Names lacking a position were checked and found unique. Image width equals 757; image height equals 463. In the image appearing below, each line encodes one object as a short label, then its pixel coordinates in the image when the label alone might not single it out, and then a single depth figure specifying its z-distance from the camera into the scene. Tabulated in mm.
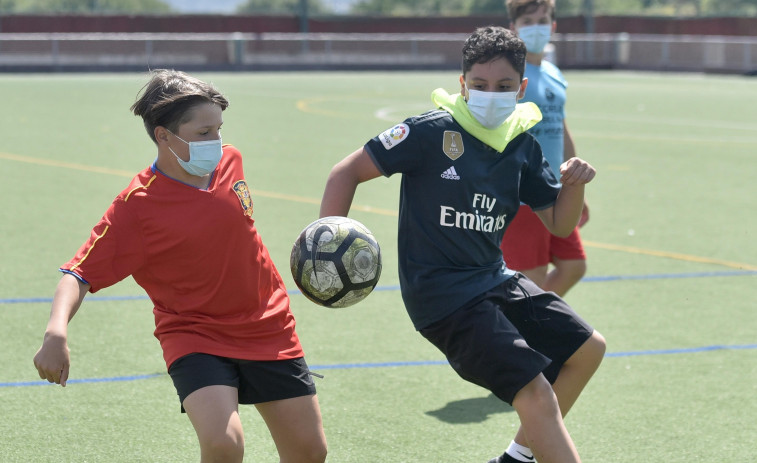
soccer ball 4184
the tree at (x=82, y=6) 93744
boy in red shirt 4023
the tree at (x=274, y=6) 103875
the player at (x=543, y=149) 6219
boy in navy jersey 4258
